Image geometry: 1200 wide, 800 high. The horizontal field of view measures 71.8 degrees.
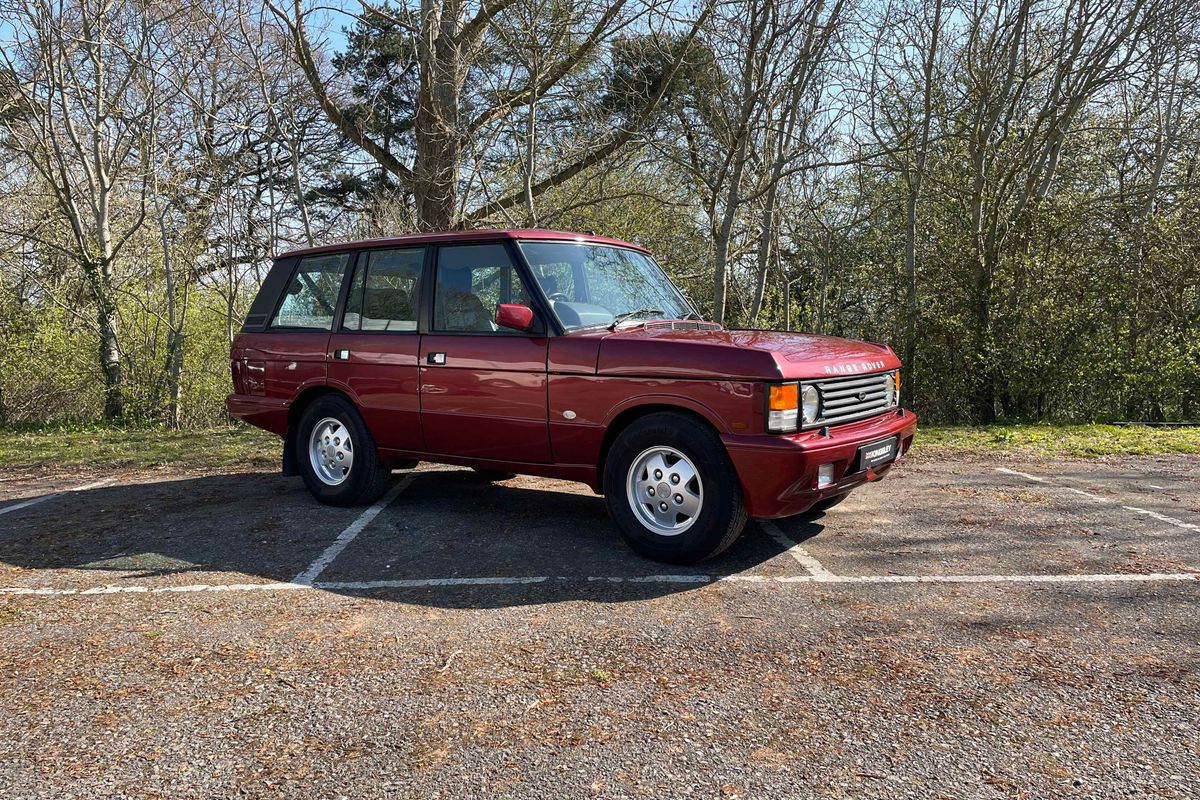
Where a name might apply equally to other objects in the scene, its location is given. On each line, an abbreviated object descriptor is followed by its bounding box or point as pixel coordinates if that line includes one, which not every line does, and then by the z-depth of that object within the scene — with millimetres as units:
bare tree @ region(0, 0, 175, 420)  14180
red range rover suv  4520
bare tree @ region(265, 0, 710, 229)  11887
